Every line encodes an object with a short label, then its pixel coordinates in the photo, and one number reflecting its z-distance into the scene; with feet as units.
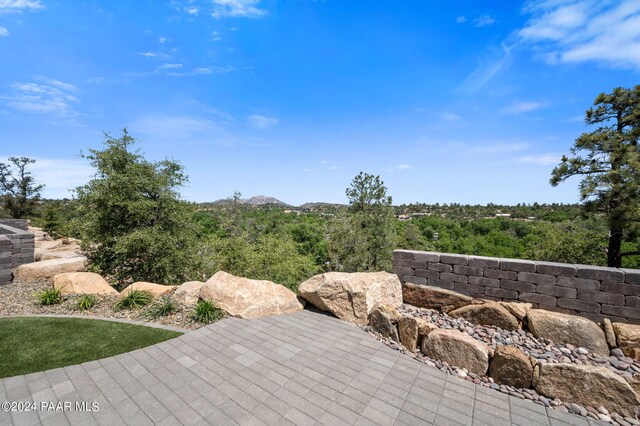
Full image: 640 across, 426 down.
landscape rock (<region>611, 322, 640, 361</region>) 14.43
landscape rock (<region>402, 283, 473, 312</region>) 20.54
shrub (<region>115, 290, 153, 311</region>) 22.48
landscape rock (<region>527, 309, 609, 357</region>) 15.07
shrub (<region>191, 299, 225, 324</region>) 20.70
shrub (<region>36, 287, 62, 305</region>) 22.72
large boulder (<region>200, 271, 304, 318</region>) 21.80
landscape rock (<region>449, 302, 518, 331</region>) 17.58
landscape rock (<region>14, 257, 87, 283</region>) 28.71
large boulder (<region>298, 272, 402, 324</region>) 20.97
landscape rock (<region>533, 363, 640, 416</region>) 11.76
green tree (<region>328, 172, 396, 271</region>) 72.43
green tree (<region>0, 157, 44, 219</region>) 105.60
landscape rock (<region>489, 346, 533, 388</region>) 13.50
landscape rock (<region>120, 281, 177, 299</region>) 24.49
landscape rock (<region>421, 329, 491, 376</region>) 14.79
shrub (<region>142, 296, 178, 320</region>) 21.26
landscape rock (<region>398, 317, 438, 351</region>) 17.06
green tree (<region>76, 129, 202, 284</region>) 34.27
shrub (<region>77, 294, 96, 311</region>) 22.16
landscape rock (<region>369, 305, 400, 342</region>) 18.45
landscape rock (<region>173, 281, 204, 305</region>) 23.43
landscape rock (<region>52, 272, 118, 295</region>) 24.90
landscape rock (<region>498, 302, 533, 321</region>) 17.56
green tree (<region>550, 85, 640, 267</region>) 32.40
